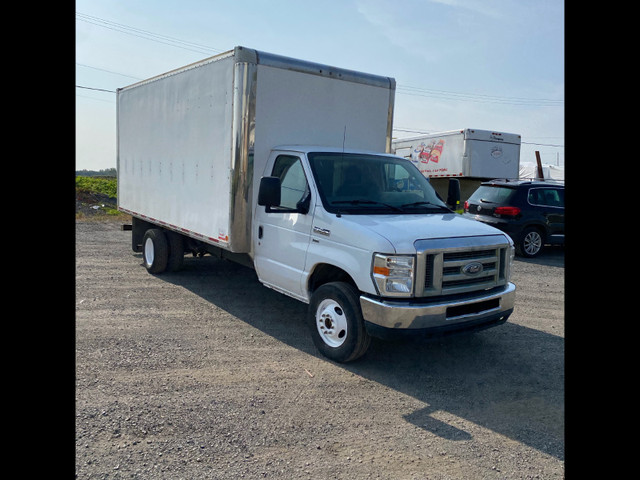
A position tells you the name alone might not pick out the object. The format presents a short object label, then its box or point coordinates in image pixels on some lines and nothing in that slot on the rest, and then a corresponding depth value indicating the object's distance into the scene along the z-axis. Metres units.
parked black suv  12.39
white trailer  19.86
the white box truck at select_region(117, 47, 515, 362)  5.00
